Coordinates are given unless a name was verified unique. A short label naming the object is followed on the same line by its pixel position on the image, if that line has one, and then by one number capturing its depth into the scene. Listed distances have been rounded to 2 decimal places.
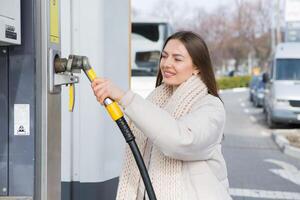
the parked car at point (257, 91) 20.37
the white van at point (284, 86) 13.03
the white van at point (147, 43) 10.80
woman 1.86
